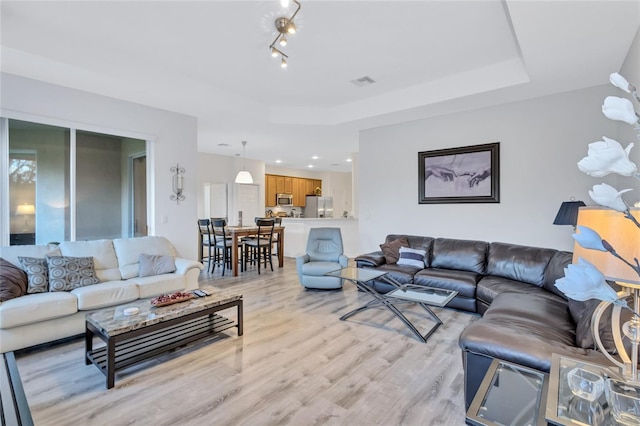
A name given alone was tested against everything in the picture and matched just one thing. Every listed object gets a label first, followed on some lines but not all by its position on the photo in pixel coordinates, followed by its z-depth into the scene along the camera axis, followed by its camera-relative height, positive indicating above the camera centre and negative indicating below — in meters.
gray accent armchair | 4.64 -0.79
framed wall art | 4.39 +0.52
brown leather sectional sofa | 1.83 -0.80
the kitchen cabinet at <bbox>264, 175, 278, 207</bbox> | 10.09 +0.59
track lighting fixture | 2.63 +1.60
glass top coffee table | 3.05 -0.89
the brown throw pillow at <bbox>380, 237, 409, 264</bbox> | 4.65 -0.59
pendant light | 7.24 +0.75
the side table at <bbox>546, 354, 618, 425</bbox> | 1.04 -0.69
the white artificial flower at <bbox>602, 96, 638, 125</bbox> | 0.72 +0.23
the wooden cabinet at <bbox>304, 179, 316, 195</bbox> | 11.63 +0.84
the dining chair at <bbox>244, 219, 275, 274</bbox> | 6.16 -0.60
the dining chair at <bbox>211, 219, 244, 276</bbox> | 5.97 -0.64
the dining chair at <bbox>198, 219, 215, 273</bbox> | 6.27 -0.44
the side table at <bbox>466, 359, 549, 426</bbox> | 1.22 -0.81
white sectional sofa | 2.63 -0.81
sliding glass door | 3.51 +0.31
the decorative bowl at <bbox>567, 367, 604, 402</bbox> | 1.15 -0.67
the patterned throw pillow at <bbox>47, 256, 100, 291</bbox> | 3.07 -0.65
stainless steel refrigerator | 11.20 +0.09
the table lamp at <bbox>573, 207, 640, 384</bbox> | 1.04 -0.17
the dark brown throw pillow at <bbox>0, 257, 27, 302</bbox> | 2.73 -0.65
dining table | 5.79 -0.54
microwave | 10.38 +0.32
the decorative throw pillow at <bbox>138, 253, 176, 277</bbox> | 3.76 -0.68
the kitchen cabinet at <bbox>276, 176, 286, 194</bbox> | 10.46 +0.82
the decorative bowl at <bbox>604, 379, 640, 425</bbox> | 1.01 -0.64
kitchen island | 7.39 -0.52
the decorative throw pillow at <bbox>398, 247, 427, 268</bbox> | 4.42 -0.68
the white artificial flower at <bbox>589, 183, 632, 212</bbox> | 0.74 +0.03
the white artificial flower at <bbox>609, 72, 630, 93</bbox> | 0.76 +0.32
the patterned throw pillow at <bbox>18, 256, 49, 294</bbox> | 2.96 -0.62
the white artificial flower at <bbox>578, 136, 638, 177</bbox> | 0.70 +0.11
